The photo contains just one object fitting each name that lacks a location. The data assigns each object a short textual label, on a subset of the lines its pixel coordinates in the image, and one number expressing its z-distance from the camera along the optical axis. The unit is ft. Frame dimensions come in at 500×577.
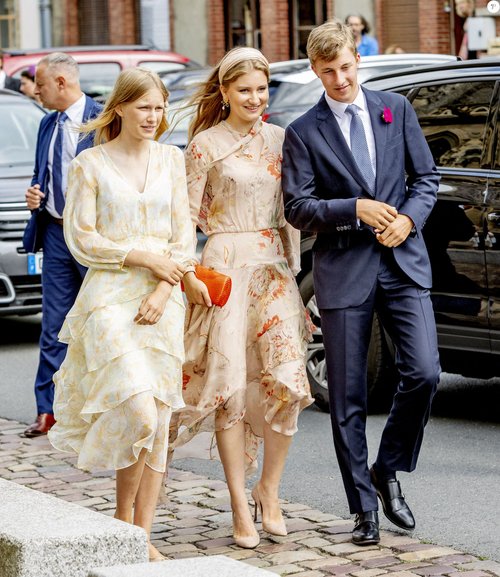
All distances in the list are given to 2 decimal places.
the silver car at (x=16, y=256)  37.58
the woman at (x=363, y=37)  63.67
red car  69.87
